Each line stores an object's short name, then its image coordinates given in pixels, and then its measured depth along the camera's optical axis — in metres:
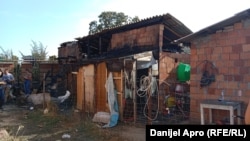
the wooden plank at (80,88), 8.32
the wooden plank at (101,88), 7.33
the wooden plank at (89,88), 7.80
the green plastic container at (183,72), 7.22
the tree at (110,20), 22.62
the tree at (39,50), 16.08
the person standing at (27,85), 10.23
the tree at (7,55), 16.09
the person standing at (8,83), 9.69
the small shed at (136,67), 6.73
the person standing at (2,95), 8.95
